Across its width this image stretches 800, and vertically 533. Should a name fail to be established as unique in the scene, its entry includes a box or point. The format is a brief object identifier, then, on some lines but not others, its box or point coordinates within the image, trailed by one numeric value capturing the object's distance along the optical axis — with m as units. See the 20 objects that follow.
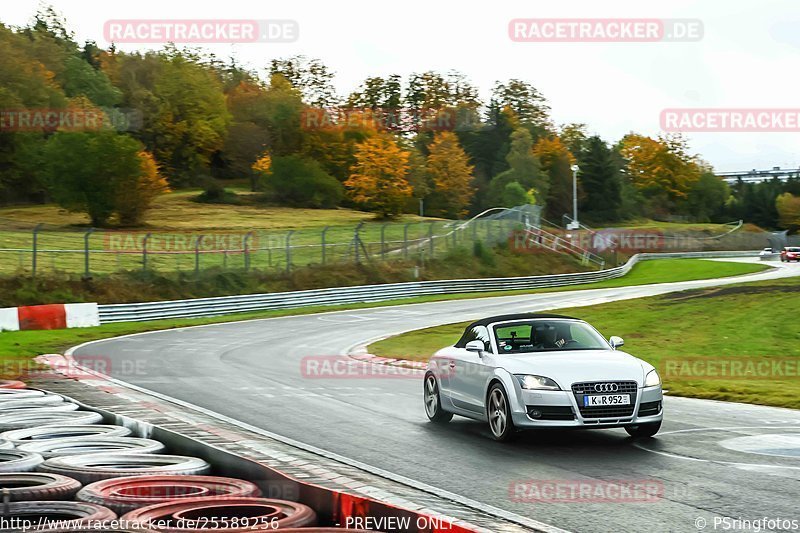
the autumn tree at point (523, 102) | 150.25
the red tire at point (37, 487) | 6.58
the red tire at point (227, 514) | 5.92
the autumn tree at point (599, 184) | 127.81
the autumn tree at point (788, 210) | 133.25
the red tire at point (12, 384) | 15.75
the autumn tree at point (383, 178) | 94.00
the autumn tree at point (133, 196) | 74.50
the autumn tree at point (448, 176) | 111.19
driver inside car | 12.23
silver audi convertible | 10.77
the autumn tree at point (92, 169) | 73.19
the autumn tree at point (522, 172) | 116.62
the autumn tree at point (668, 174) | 147.38
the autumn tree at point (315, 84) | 129.50
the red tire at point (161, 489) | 6.68
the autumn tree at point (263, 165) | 108.56
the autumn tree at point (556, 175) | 129.25
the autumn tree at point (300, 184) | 101.31
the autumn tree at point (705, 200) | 148.75
